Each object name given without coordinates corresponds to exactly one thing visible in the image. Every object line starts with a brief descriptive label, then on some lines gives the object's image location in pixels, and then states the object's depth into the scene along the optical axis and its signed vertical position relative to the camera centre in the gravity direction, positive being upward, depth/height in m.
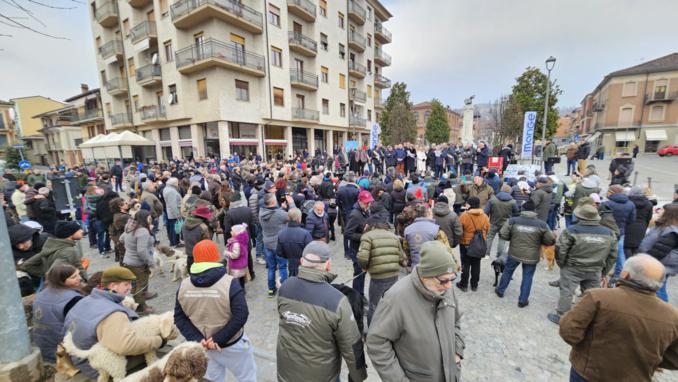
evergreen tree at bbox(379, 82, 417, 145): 35.44 +3.69
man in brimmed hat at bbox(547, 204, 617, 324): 3.71 -1.52
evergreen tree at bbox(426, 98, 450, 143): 47.03 +4.03
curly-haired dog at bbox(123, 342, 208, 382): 1.99 -1.58
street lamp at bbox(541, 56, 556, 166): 12.25 +3.74
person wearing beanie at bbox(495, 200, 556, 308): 4.27 -1.51
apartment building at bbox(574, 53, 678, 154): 34.72 +4.74
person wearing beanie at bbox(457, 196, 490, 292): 4.74 -1.57
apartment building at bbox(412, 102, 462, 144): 61.31 +7.49
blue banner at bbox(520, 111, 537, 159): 13.49 +0.50
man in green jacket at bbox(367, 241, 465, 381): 1.96 -1.30
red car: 29.31 -1.03
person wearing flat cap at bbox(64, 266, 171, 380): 2.23 -1.44
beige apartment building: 19.61 +6.49
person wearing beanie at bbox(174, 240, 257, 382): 2.39 -1.37
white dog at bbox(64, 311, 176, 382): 2.22 -1.66
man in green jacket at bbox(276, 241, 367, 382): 2.09 -1.38
